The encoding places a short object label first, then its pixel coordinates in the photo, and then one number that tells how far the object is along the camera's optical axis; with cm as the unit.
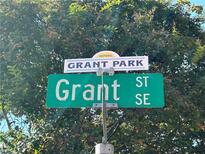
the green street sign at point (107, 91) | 285
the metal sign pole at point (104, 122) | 258
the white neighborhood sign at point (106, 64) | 288
